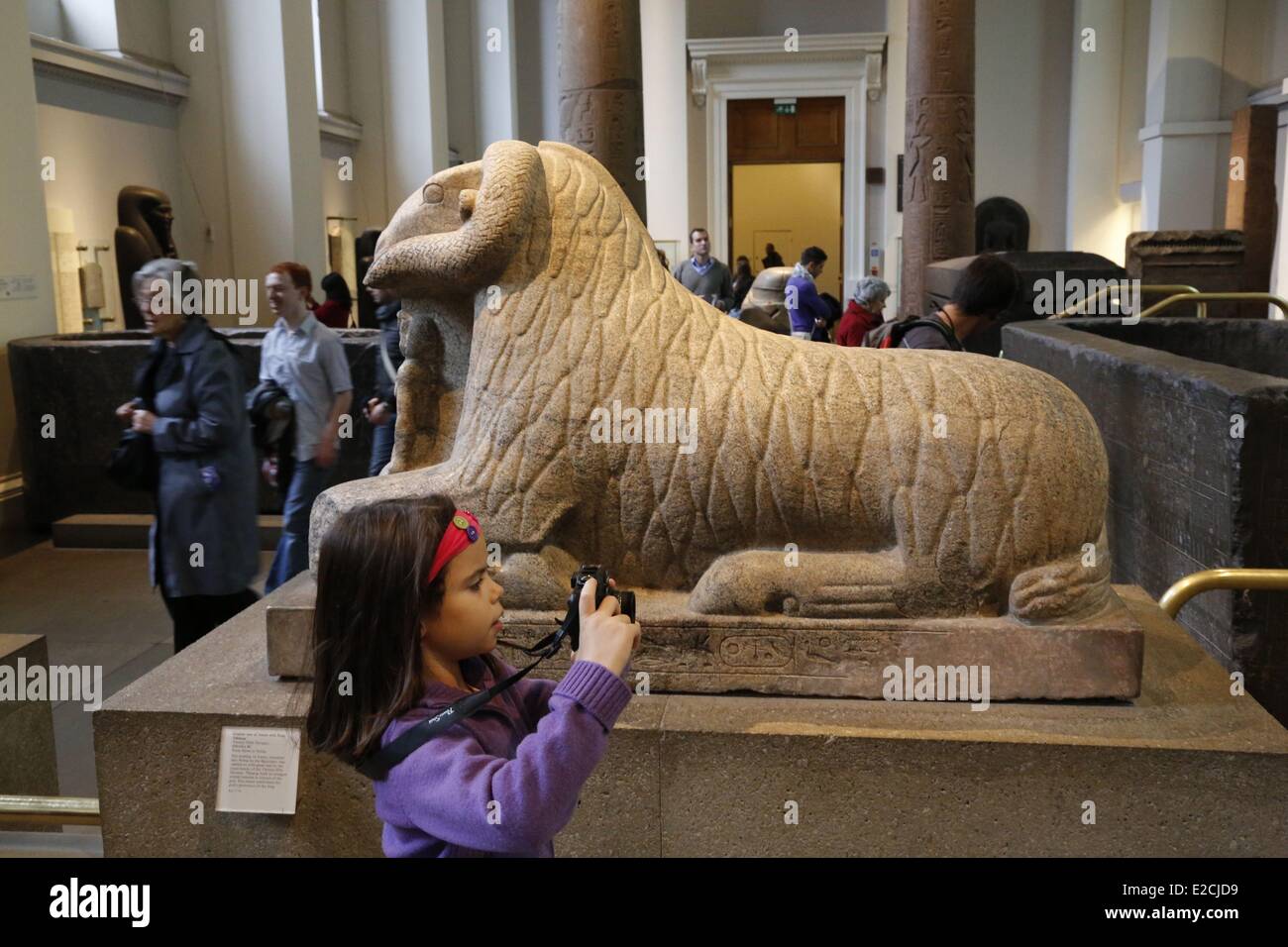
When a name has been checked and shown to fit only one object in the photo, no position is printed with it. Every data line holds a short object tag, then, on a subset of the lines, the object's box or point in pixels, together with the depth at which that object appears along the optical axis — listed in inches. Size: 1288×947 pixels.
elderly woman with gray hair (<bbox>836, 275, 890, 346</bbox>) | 237.9
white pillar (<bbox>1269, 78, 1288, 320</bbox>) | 444.9
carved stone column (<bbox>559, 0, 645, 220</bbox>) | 301.1
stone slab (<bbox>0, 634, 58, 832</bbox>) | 130.2
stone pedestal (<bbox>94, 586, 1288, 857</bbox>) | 94.3
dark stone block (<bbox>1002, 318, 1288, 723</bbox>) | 127.3
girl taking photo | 60.4
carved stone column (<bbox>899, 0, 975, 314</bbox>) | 377.1
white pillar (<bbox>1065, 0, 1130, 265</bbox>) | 640.4
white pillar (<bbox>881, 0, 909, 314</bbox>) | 644.1
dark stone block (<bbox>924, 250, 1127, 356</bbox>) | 345.1
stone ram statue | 102.7
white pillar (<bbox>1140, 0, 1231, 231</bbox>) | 582.9
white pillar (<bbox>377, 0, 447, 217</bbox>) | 611.8
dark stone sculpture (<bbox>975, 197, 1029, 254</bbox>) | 674.8
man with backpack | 150.6
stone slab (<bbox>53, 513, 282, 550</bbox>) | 272.1
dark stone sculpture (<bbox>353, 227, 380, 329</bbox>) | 397.4
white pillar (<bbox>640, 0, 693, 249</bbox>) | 646.5
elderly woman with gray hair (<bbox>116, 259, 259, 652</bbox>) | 149.9
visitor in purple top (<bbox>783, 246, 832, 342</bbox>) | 289.6
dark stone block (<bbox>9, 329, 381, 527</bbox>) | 271.0
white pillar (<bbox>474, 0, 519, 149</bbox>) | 689.0
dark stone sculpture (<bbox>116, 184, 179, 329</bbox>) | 364.5
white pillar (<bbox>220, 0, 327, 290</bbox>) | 434.0
